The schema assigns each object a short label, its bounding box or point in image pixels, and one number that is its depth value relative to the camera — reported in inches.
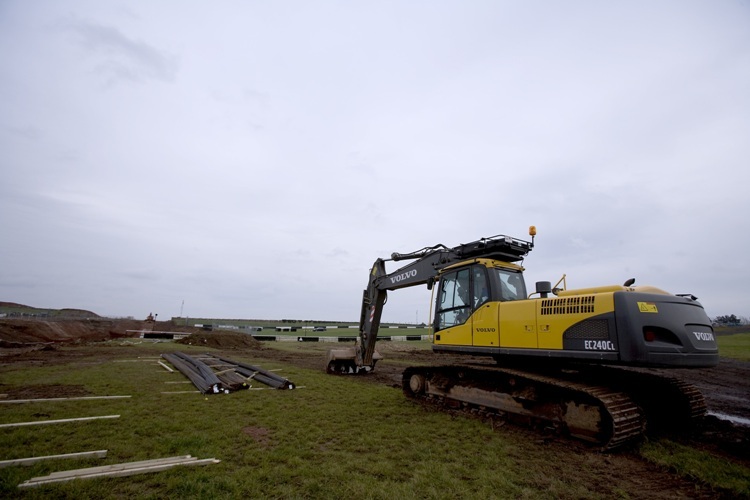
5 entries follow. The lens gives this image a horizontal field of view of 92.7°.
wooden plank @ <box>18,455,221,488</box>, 171.2
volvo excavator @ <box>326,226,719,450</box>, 229.9
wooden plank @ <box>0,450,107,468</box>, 187.8
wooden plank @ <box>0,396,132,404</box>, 319.9
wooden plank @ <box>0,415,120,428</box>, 251.1
